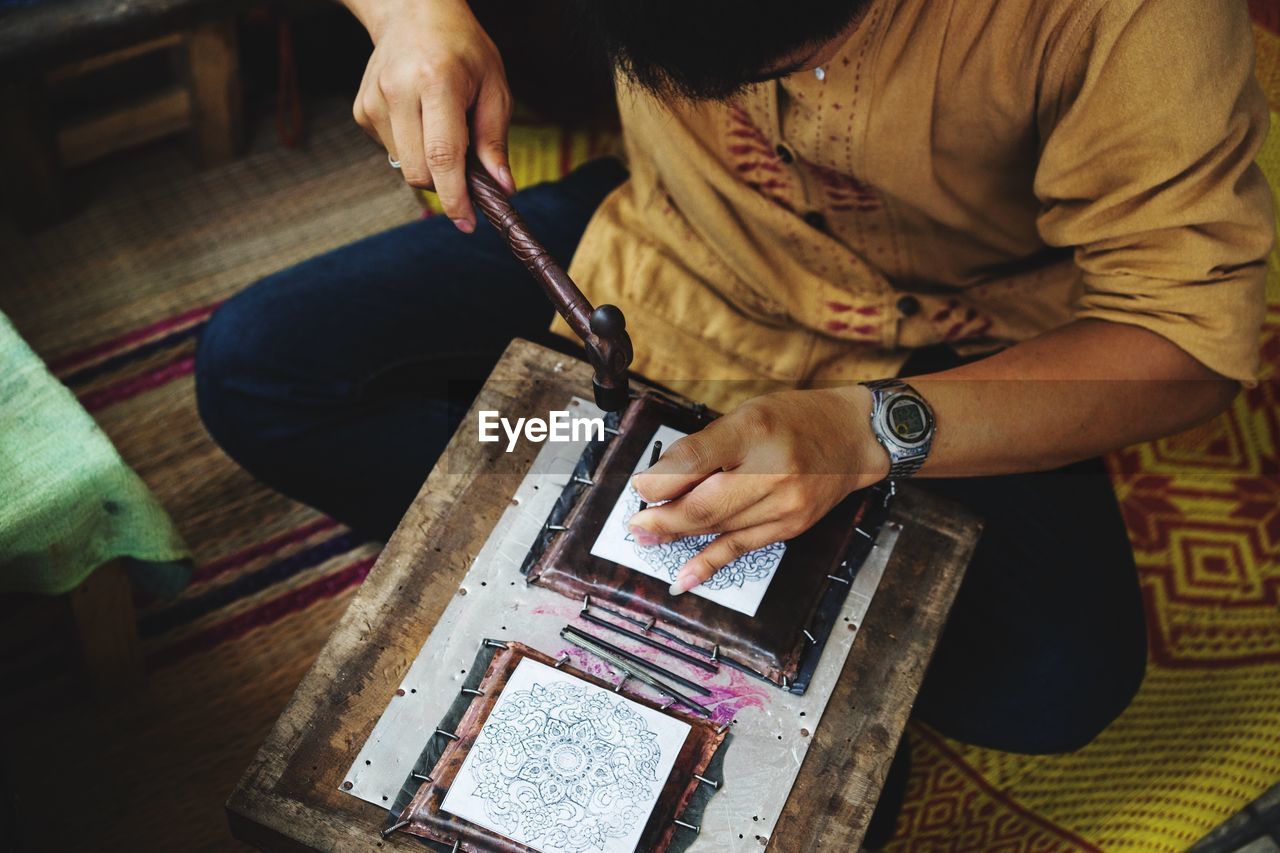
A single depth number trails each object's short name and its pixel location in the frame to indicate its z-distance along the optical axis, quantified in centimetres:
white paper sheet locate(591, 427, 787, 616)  90
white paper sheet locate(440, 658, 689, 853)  81
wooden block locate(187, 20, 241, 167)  163
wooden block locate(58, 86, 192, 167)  168
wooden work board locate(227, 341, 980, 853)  83
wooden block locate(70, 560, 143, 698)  115
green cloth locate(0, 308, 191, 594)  100
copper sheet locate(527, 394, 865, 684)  88
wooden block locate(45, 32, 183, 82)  158
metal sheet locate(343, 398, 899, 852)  83
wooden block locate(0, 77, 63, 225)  151
